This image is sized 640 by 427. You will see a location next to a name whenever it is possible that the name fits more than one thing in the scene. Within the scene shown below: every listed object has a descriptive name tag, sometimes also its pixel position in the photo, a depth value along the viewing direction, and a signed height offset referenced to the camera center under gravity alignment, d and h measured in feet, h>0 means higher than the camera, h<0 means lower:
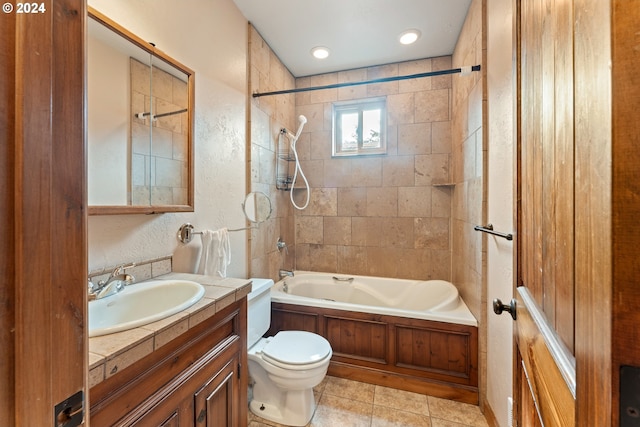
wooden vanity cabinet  2.36 -1.85
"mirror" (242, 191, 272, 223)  7.15 +0.19
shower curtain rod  5.96 +3.43
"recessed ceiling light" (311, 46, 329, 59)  8.34 +5.22
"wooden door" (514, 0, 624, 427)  0.97 +0.02
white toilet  5.08 -3.04
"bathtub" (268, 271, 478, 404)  6.18 -3.19
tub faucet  8.95 -2.04
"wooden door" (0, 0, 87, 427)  1.05 +0.01
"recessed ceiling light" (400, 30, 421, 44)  7.56 +5.19
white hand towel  5.30 -0.83
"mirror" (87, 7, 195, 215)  3.63 +1.42
